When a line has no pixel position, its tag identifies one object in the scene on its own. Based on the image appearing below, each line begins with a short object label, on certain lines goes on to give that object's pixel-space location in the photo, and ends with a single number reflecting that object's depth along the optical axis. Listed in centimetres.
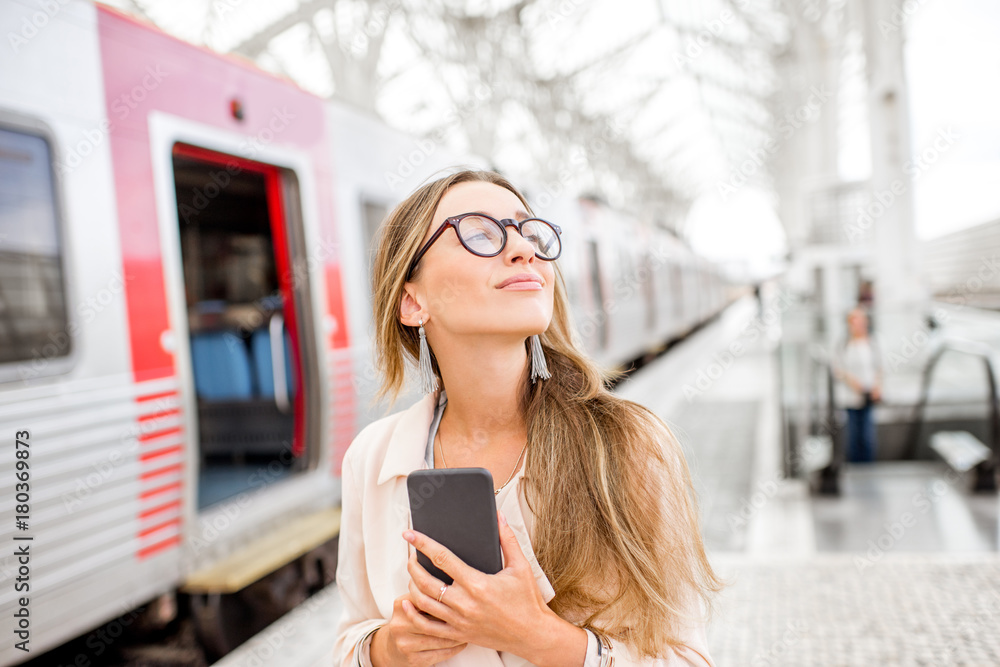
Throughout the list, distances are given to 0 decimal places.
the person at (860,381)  580
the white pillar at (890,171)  785
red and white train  273
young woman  120
